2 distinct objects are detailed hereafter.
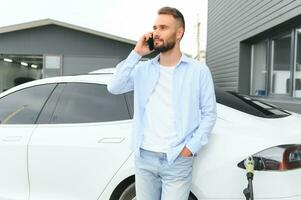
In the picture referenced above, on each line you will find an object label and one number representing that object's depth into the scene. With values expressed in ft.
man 9.91
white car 11.02
